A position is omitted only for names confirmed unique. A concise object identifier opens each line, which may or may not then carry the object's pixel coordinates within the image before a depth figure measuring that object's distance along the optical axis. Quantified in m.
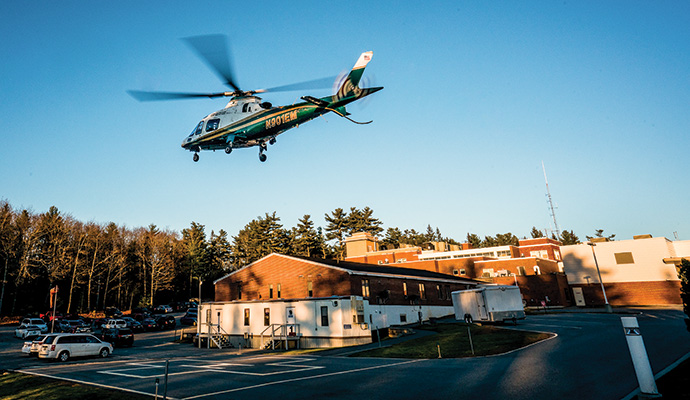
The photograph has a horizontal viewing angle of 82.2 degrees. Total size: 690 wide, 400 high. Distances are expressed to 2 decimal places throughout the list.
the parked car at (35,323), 39.46
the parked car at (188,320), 50.38
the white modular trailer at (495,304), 32.69
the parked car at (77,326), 38.62
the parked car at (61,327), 40.34
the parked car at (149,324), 47.25
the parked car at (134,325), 44.07
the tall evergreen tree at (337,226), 101.62
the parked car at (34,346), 24.39
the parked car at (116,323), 41.96
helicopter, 21.20
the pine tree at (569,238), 140.70
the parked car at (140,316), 49.95
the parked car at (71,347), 23.67
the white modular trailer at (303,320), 29.83
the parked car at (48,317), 47.85
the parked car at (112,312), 57.84
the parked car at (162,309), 62.45
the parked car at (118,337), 32.47
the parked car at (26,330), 36.75
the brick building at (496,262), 59.44
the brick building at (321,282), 32.84
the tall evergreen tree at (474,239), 157.70
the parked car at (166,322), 48.59
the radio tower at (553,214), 84.14
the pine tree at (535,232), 157.12
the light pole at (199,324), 35.21
